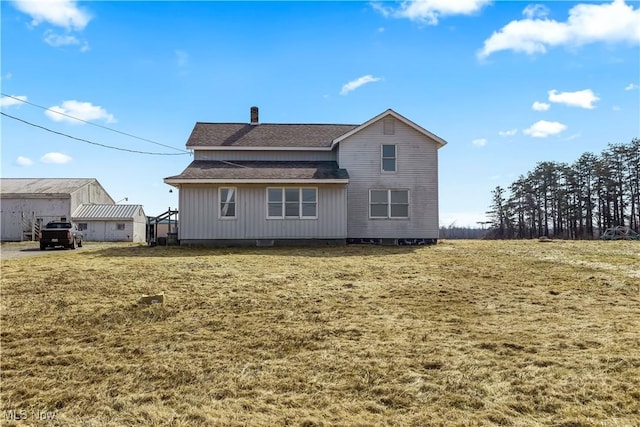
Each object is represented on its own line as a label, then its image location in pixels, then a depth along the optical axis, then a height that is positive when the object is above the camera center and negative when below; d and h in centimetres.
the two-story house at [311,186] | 1909 +203
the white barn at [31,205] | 3525 +220
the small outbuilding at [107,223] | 3738 +63
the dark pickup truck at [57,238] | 2255 -41
